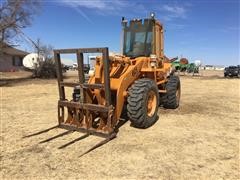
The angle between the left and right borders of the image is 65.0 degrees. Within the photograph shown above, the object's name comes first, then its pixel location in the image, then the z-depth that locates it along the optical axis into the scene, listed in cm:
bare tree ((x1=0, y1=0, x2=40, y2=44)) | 1312
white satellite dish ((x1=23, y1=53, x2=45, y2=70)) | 1754
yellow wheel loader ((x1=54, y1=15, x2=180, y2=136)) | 399
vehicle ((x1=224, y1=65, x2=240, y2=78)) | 2151
